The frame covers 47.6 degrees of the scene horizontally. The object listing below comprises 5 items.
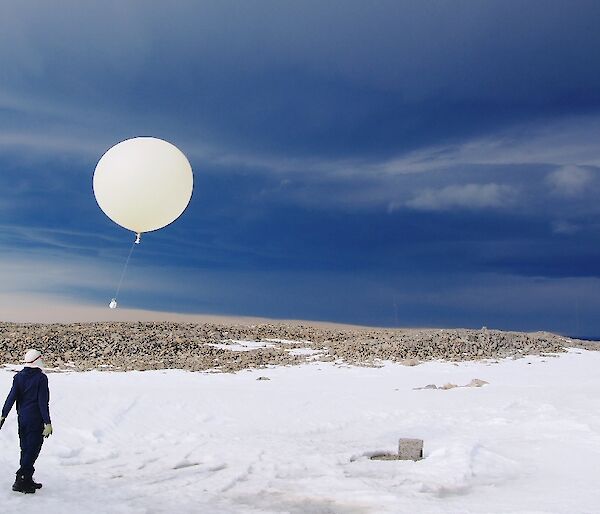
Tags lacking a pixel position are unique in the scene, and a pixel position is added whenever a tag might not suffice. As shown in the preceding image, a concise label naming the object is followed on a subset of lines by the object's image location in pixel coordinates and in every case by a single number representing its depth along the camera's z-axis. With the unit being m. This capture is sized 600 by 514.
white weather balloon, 14.20
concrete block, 12.41
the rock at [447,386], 22.36
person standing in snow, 9.70
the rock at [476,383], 23.39
